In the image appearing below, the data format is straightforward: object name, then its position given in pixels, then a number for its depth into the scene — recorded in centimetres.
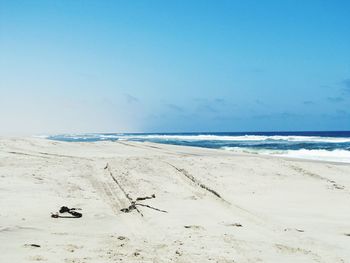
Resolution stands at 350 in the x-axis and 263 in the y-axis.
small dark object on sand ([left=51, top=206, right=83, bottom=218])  701
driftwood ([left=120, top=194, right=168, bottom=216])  791
